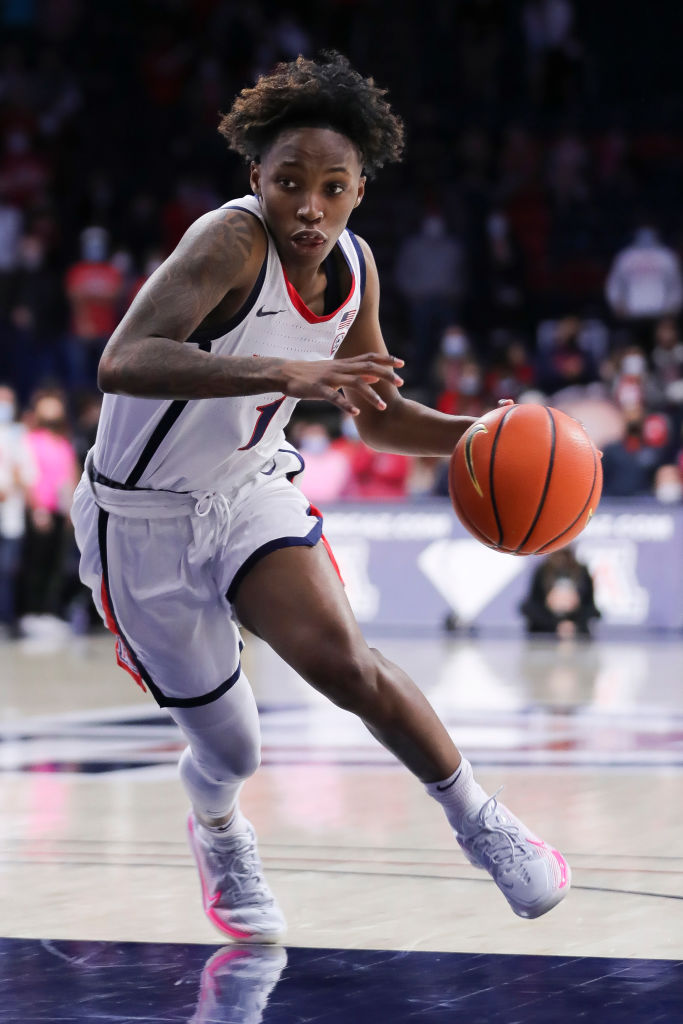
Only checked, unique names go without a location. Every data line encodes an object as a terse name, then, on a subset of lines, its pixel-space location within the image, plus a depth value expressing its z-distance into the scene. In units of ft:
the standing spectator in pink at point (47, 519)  39.52
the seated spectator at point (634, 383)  40.42
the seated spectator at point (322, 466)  40.29
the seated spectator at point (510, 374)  43.09
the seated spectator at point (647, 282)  45.98
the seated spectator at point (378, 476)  40.27
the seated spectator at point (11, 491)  39.86
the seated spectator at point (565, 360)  43.45
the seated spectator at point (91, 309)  47.50
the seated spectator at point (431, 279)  49.01
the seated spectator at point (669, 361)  41.16
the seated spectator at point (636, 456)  38.78
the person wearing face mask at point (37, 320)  47.73
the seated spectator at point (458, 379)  41.45
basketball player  10.87
